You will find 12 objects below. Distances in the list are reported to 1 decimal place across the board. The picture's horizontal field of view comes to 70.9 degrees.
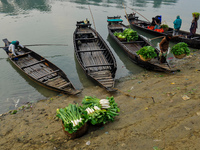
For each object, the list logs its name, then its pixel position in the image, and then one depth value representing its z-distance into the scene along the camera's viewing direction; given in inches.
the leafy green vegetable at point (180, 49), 346.3
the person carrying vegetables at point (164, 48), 337.4
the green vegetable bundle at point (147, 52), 354.6
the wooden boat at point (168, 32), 486.0
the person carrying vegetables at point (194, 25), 457.9
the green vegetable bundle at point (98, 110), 185.8
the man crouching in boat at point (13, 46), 434.7
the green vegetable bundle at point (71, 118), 169.8
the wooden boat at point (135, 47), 363.5
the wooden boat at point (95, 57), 327.0
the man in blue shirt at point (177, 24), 509.0
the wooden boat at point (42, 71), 311.9
